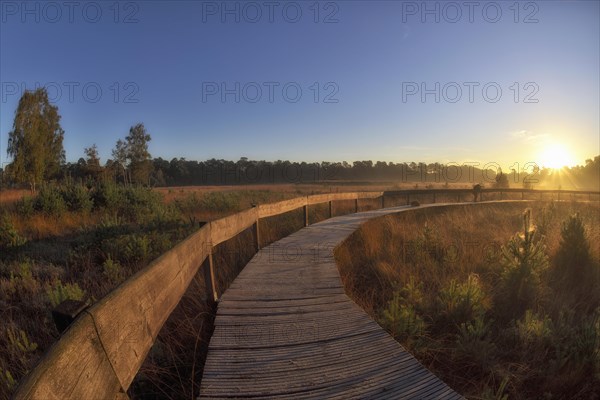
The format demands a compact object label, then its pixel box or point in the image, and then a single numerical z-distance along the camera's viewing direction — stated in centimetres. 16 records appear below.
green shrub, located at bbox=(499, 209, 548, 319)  425
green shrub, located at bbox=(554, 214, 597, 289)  529
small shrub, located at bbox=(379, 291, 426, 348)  311
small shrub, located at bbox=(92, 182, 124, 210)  1102
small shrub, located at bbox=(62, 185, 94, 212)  1038
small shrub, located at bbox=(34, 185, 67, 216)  980
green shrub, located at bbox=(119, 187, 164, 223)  994
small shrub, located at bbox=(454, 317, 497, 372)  293
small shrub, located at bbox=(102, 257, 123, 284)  493
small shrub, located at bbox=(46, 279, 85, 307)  371
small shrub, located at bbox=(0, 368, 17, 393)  238
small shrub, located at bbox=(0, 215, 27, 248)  660
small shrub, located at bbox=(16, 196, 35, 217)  971
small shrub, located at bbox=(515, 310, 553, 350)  321
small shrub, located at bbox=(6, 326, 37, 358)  293
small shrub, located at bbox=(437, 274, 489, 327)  370
